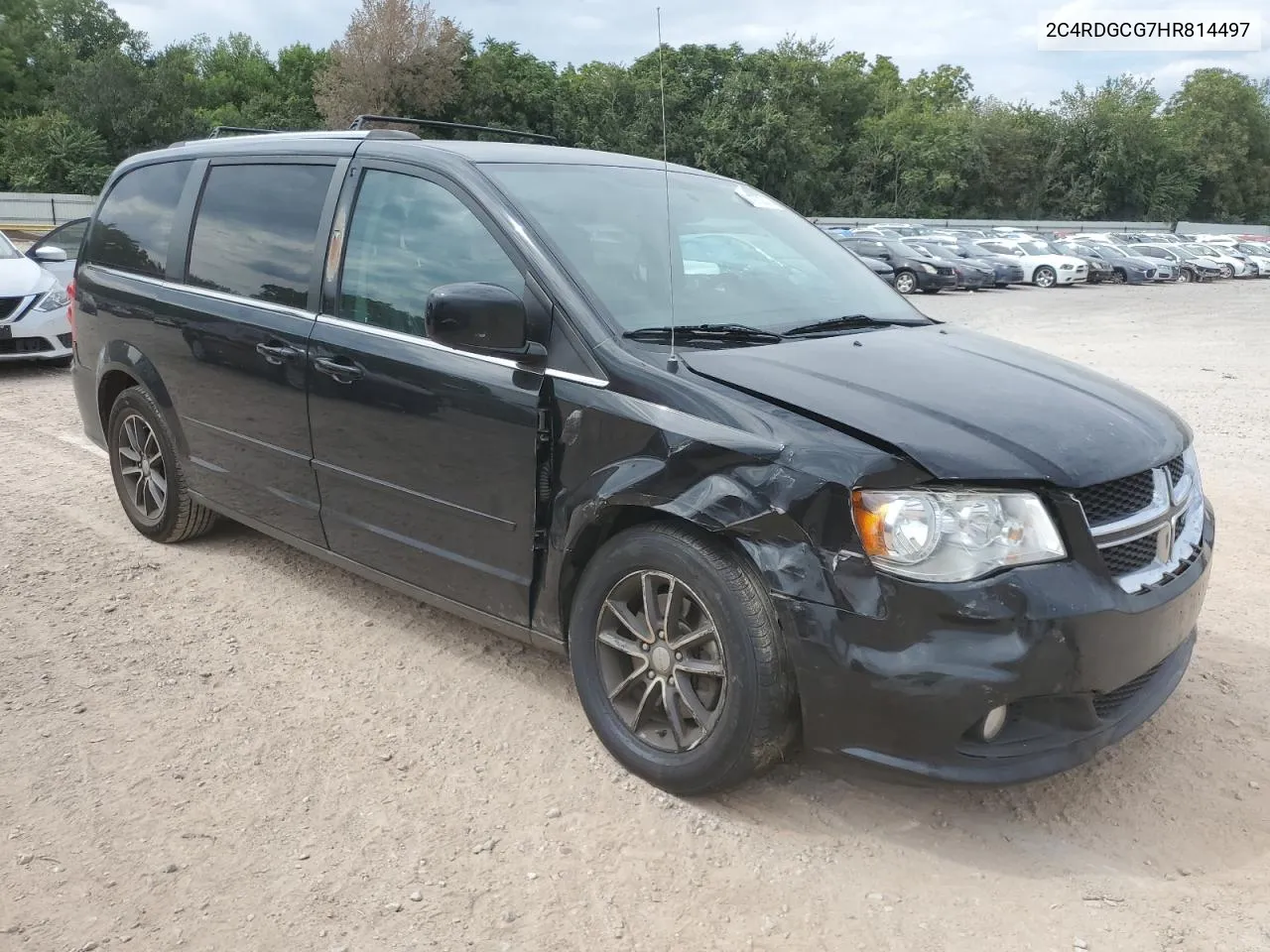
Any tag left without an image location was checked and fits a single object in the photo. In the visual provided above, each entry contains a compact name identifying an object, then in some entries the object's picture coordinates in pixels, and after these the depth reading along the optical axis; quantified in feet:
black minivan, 8.35
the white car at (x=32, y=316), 31.45
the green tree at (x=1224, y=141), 240.94
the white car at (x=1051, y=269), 104.99
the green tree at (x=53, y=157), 152.97
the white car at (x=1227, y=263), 125.49
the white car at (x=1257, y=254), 131.75
